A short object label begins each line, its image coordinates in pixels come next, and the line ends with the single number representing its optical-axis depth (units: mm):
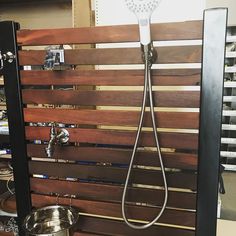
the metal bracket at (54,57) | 1318
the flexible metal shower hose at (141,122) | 1160
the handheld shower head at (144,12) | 1051
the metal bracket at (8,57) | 1395
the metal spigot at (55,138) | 1314
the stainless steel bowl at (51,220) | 1378
